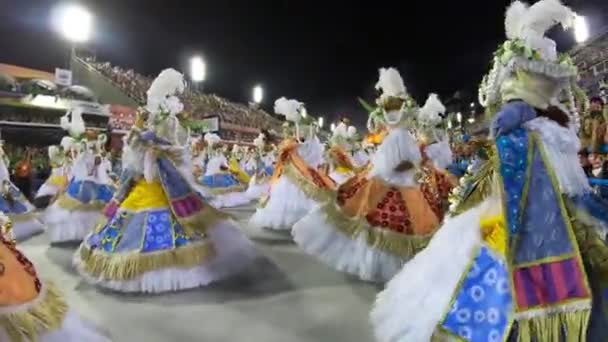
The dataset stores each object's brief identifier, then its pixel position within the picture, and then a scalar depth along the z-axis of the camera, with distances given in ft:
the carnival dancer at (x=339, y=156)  28.19
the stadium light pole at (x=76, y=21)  42.49
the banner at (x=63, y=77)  50.01
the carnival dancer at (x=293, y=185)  21.80
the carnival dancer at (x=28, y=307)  5.56
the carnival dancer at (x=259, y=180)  38.93
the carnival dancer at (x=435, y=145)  20.68
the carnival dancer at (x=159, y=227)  13.00
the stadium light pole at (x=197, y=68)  62.85
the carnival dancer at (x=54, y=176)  30.17
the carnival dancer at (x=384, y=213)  13.66
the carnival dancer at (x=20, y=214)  21.64
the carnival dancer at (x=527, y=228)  6.38
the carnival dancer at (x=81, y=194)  20.95
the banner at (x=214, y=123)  60.54
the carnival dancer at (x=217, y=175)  36.11
